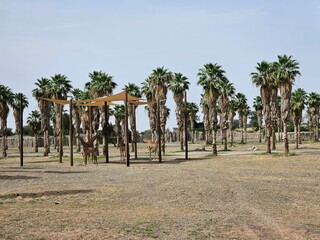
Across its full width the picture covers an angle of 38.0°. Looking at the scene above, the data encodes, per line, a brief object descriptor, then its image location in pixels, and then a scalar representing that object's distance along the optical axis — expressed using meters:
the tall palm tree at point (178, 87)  56.66
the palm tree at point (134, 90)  63.50
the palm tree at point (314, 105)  81.75
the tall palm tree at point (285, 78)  43.00
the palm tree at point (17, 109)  74.06
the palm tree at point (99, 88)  48.47
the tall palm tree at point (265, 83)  45.34
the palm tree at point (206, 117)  82.07
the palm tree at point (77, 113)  66.34
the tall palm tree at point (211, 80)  46.00
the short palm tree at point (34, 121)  85.31
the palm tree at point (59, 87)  54.72
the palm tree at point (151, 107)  58.15
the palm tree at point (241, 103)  89.56
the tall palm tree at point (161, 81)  52.22
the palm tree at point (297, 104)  72.31
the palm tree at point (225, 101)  60.33
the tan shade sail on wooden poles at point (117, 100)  29.66
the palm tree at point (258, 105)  90.03
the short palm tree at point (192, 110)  97.56
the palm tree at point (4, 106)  57.06
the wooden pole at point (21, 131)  33.45
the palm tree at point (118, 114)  75.94
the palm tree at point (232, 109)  88.24
